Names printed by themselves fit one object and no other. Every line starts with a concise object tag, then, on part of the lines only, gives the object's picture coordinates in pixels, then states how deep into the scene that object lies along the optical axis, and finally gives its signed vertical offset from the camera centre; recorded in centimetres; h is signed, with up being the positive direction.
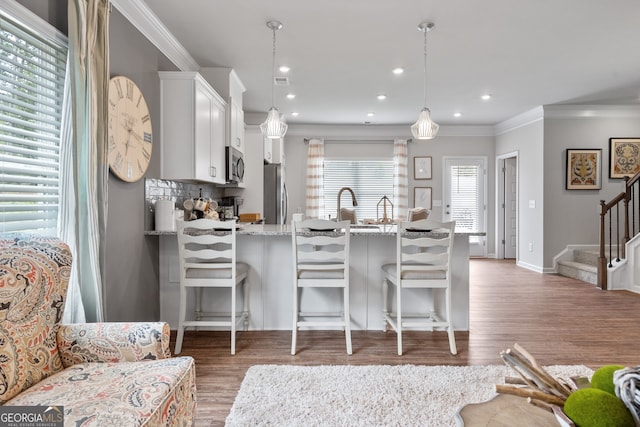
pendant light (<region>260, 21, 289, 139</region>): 357 +77
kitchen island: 331 -70
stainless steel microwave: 438 +51
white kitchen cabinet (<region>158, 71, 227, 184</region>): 337 +75
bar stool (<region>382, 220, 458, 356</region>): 278 -48
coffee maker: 532 +5
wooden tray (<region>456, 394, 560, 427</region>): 96 -56
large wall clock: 262 +58
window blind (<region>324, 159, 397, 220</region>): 775 +54
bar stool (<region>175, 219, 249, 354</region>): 278 -47
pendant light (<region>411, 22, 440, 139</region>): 365 +77
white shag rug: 191 -108
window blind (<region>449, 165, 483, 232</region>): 779 +24
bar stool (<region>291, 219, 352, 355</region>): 279 -43
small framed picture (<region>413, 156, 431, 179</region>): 773 +80
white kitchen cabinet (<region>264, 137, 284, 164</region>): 606 +94
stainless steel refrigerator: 578 +15
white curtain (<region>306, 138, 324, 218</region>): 751 +61
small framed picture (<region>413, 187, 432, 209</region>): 775 +20
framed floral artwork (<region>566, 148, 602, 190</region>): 605 +58
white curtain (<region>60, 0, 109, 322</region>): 208 +26
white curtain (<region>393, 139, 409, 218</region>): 755 +60
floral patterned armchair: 125 -61
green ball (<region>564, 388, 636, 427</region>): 81 -46
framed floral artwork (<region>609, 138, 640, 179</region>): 606 +78
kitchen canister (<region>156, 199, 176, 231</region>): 323 -8
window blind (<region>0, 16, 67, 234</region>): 180 +42
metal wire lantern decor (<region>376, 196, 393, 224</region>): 484 -20
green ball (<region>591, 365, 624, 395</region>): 94 -45
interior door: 761 +17
